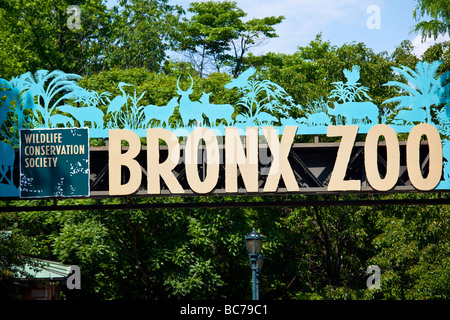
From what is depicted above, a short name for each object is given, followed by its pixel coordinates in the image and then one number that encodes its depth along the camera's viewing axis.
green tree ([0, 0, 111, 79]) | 41.84
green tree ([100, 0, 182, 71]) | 48.16
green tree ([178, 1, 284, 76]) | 49.50
